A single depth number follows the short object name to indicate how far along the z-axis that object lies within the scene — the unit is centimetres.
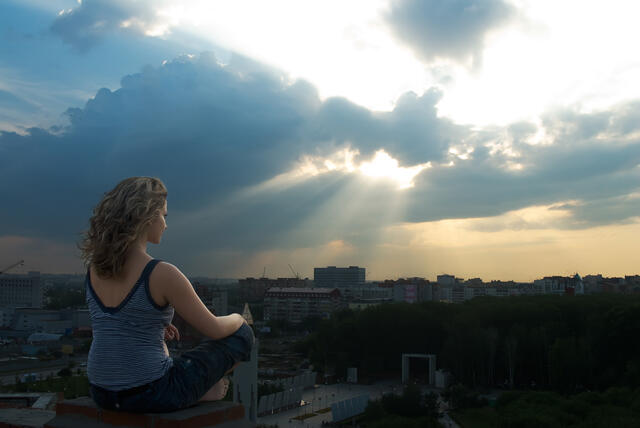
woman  221
